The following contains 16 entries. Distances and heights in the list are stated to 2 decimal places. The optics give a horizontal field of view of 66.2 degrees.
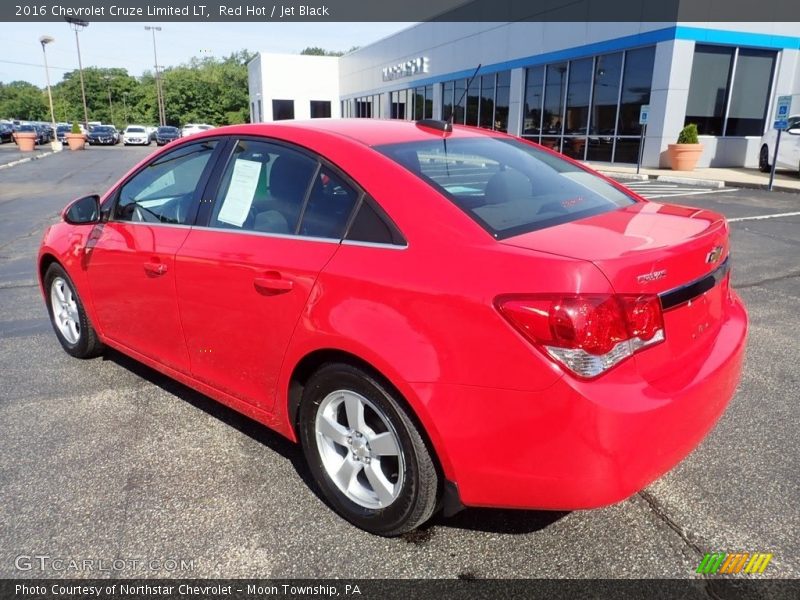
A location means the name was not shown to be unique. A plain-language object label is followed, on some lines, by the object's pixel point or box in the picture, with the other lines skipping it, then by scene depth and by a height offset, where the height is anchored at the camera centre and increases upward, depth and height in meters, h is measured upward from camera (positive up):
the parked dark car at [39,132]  50.41 -1.33
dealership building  18.23 +1.26
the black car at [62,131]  51.98 -1.29
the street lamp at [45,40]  42.16 +5.03
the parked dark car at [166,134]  46.59 -1.25
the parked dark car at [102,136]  43.72 -1.37
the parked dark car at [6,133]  49.34 -1.34
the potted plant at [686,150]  17.67 -0.82
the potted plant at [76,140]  38.59 -1.45
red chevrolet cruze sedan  1.91 -0.67
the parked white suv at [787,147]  16.42 -0.68
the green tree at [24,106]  105.06 +1.66
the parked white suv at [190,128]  43.97 -0.76
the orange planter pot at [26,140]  36.72 -1.40
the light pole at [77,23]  61.81 +9.28
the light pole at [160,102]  75.12 +1.75
